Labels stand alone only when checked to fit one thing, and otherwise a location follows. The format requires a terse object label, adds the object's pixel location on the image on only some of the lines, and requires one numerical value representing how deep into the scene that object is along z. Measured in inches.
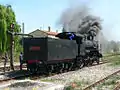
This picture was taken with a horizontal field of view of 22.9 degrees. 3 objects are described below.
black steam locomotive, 731.4
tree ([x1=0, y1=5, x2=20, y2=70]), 1350.9
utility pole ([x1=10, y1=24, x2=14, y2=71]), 847.1
